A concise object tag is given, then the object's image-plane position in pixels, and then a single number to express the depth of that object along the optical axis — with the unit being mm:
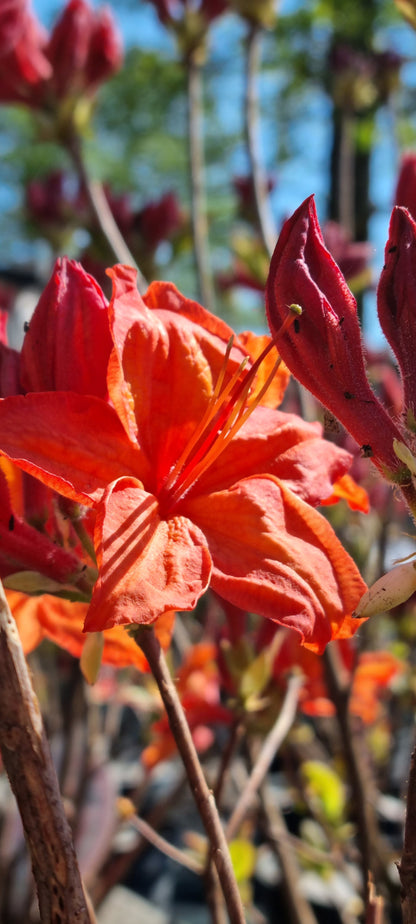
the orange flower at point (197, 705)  406
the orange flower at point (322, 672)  381
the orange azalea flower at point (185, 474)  206
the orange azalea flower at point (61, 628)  253
